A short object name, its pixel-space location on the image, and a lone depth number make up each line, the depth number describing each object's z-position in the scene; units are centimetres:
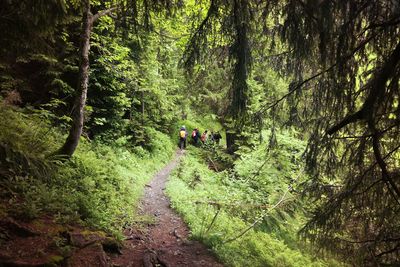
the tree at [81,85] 836
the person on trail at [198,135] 2534
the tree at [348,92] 345
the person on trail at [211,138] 2339
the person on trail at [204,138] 2437
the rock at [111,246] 645
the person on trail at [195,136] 2514
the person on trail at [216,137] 2486
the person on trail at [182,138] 2352
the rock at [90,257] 521
